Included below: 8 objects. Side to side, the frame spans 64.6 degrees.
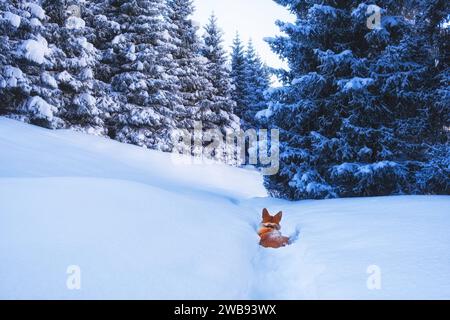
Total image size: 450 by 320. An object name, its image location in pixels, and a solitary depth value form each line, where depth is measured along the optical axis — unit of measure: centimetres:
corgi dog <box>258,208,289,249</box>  519
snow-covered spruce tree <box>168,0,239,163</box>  2653
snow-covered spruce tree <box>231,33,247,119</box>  3141
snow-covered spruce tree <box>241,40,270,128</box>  3177
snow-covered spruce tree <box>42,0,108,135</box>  1722
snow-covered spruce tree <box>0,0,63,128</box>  1475
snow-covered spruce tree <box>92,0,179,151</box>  2039
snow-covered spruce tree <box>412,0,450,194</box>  920
